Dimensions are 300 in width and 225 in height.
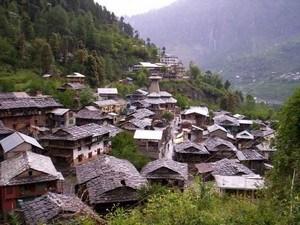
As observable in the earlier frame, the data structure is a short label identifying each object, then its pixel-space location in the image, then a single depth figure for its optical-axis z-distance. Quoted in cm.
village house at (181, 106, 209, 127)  5653
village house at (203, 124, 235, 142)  4689
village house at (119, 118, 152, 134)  4200
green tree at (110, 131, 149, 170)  3216
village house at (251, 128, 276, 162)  4075
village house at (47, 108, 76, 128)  4369
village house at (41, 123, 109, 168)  3291
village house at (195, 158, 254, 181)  2942
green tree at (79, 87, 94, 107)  5438
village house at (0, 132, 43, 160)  2833
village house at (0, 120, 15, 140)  3250
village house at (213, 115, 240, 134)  5506
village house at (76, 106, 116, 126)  4606
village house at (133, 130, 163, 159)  3678
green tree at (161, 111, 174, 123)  5749
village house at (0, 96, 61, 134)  3862
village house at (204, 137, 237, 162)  3878
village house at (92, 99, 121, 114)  5432
